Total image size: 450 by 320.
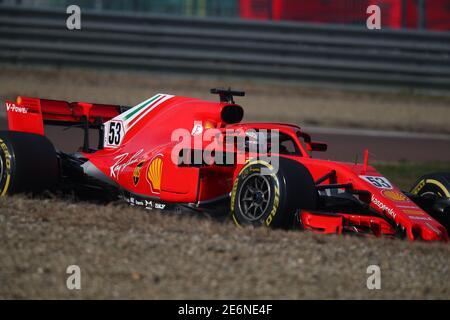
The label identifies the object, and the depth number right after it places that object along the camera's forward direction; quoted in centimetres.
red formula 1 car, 1288
